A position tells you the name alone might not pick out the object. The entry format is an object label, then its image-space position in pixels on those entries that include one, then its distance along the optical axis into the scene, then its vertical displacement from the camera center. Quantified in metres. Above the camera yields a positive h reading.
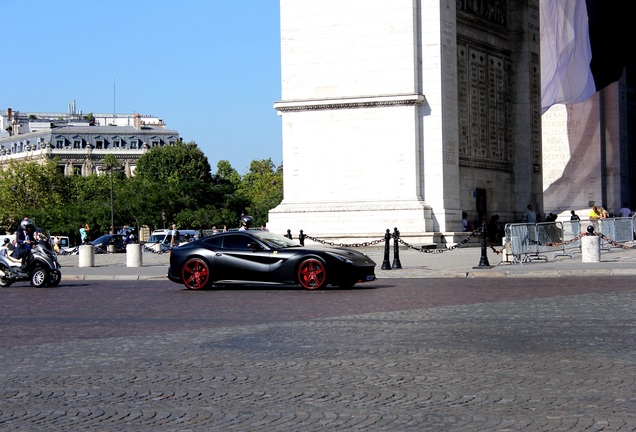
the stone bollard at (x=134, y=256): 36.66 -0.29
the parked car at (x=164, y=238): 66.00 +0.48
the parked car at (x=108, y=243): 67.25 +0.20
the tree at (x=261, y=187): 124.82 +7.67
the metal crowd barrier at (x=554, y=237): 30.78 +0.09
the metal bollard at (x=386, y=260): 30.02 -0.43
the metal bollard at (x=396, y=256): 30.19 -0.33
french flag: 47.50 +7.69
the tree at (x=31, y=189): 120.56 +5.89
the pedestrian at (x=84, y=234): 58.50 +0.62
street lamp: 96.21 +2.56
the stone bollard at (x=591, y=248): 29.70 -0.20
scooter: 27.27 -0.48
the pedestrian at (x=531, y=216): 43.38 +0.88
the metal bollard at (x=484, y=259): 28.48 -0.42
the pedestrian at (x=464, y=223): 40.41 +0.60
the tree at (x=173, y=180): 100.31 +6.38
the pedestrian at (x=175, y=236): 55.19 +0.46
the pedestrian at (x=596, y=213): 42.04 +0.93
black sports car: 23.33 -0.35
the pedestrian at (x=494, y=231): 42.53 +0.36
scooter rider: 27.59 +0.14
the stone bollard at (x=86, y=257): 37.84 -0.31
